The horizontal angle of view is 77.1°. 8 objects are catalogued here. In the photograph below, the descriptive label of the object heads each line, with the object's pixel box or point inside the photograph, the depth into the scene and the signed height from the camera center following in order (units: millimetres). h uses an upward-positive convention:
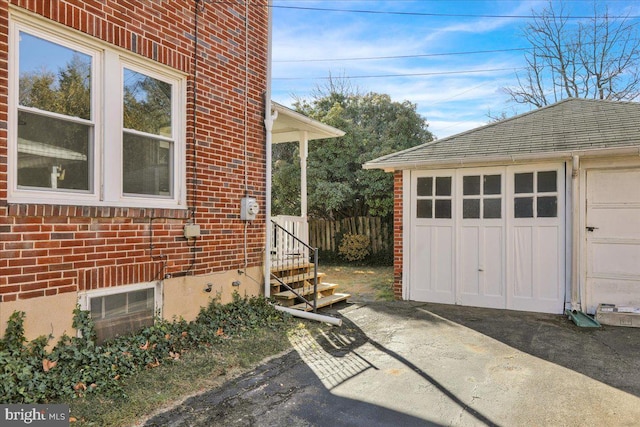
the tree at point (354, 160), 12109 +1688
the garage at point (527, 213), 6082 -1
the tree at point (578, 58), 16828 +6853
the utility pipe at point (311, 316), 5664 -1473
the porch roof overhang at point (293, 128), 6423 +1596
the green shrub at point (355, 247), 12375 -1059
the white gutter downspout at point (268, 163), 5789 +720
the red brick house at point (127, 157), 3230 +567
